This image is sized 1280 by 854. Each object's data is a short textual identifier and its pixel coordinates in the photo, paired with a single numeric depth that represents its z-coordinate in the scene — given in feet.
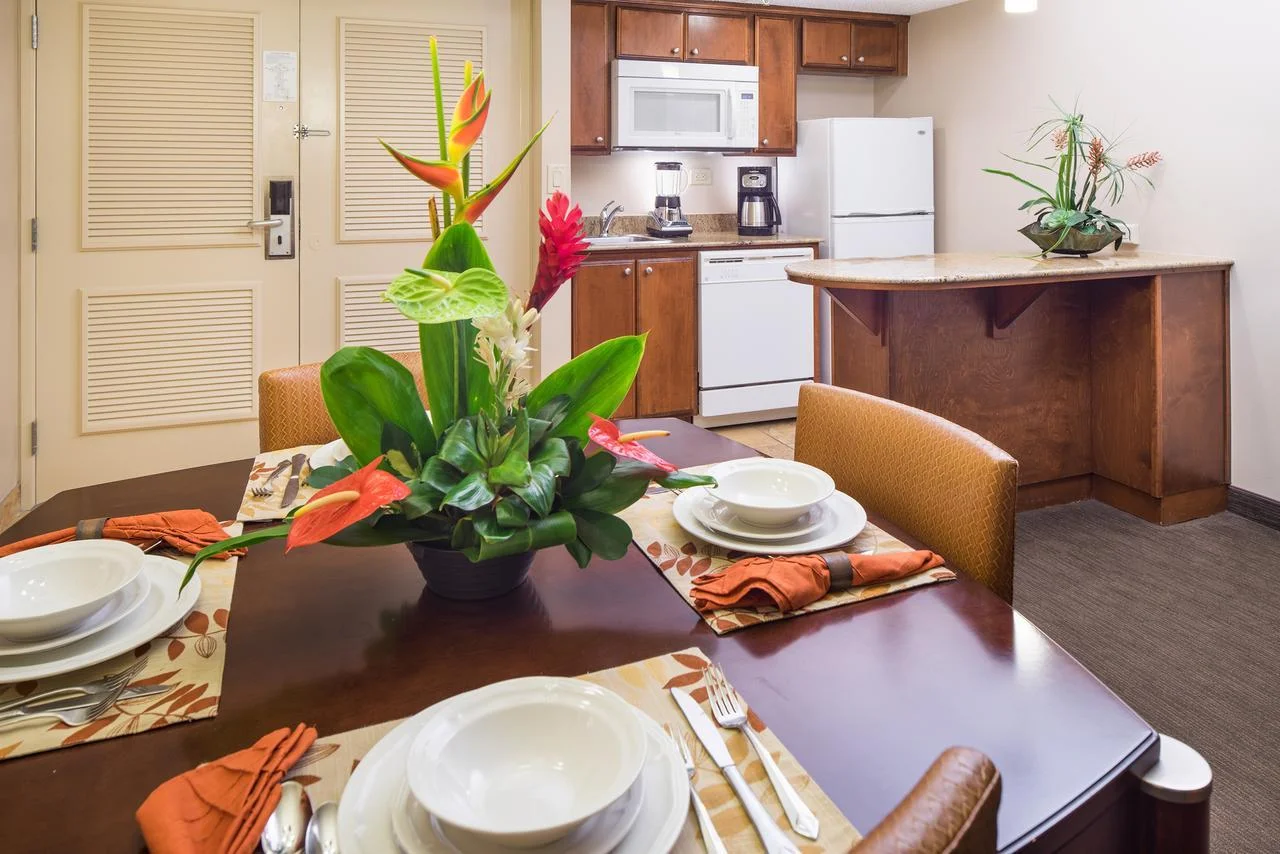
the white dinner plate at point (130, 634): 2.44
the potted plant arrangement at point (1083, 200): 10.43
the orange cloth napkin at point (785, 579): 2.81
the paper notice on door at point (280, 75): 11.48
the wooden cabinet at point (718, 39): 15.05
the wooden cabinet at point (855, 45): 15.97
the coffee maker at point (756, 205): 16.01
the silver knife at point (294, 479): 3.88
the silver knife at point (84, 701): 2.31
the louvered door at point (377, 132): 11.82
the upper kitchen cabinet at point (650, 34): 14.49
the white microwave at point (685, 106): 14.51
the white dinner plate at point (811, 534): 3.21
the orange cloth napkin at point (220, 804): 1.77
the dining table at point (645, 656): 1.96
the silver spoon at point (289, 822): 1.79
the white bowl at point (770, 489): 3.35
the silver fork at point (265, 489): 3.94
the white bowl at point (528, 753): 1.83
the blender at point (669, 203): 15.26
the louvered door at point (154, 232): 10.85
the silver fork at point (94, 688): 2.35
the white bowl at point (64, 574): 2.81
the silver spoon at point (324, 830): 1.77
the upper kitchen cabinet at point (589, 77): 14.26
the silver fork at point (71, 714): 2.25
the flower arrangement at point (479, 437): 2.52
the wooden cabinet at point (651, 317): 13.92
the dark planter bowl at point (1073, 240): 10.41
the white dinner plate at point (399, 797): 1.75
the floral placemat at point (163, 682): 2.20
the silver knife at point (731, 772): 1.78
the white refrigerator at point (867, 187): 15.05
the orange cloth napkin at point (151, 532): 3.32
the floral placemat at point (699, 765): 1.81
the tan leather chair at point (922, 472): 3.43
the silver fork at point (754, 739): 1.84
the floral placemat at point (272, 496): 3.68
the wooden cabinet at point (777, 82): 15.57
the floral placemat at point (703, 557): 2.80
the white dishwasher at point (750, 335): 14.62
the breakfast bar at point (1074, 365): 9.71
